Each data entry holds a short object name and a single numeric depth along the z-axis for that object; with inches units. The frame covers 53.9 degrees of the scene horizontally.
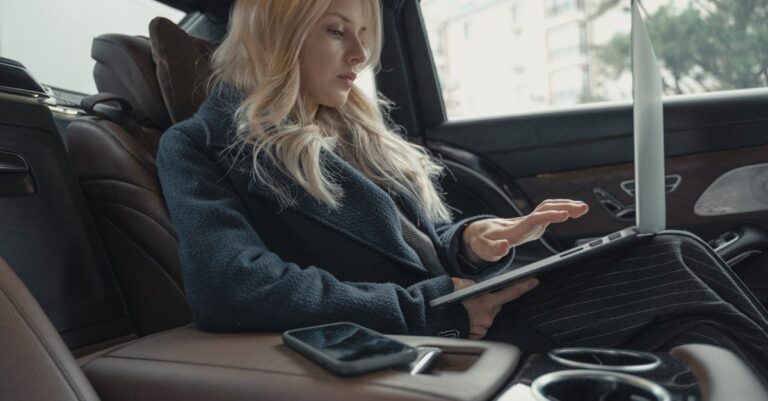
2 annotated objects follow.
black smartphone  30.6
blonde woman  40.8
